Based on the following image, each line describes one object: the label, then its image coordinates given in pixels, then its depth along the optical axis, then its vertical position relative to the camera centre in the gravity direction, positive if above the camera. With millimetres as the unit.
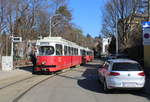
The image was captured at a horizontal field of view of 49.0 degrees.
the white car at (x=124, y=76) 7077 -933
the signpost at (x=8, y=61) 15276 -657
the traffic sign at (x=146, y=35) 10331 +1190
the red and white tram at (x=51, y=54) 13316 +35
